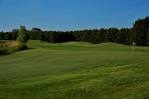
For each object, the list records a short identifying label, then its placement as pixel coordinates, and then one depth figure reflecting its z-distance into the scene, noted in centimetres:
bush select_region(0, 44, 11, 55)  4563
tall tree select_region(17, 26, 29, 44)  6487
